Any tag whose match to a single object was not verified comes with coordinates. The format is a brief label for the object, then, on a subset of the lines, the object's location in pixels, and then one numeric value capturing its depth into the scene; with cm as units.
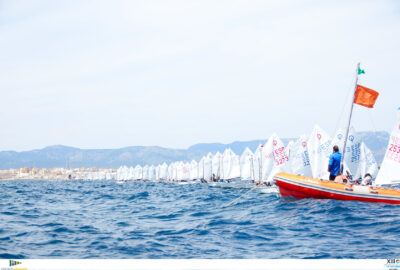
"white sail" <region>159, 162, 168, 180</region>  13200
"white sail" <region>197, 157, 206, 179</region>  9034
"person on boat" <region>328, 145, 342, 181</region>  1956
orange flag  2011
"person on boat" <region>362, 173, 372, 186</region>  2109
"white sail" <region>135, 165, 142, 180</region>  15462
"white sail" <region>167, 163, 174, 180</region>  12070
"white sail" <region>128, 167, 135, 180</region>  15762
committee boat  1886
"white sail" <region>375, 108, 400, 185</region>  1889
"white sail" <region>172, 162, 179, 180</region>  11350
